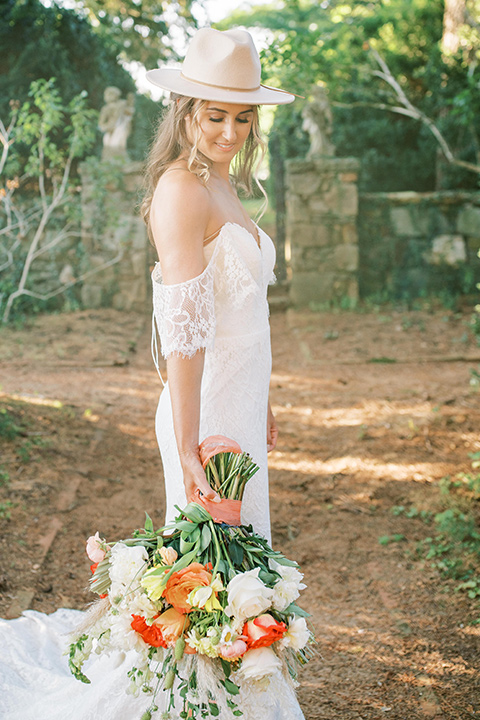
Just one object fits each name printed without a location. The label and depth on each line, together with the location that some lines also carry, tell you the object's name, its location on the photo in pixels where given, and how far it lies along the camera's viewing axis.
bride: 1.74
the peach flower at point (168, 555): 1.56
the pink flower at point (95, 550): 1.64
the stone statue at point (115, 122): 9.59
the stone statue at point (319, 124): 9.38
